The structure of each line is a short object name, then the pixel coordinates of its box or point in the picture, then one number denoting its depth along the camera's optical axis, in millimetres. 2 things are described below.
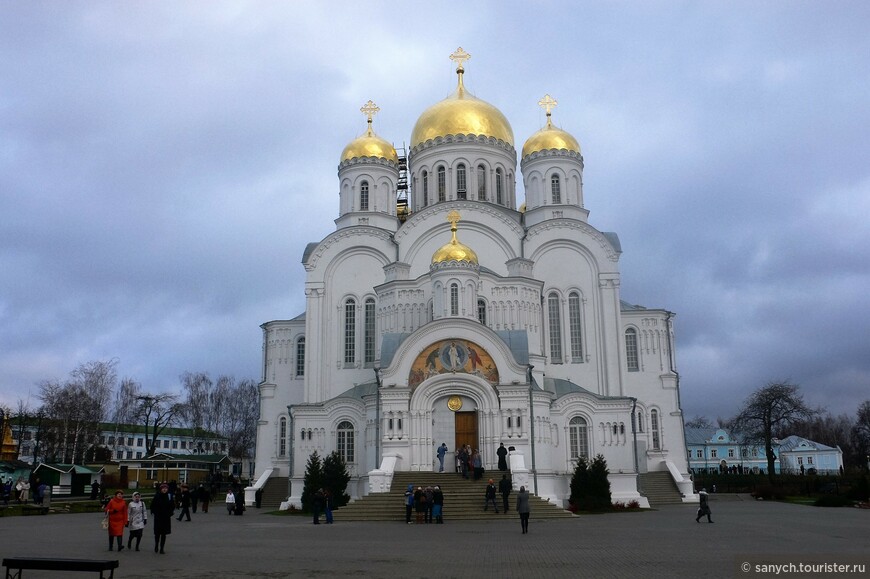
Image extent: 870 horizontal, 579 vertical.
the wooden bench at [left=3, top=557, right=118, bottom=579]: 10062
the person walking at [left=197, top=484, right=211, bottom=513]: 30016
